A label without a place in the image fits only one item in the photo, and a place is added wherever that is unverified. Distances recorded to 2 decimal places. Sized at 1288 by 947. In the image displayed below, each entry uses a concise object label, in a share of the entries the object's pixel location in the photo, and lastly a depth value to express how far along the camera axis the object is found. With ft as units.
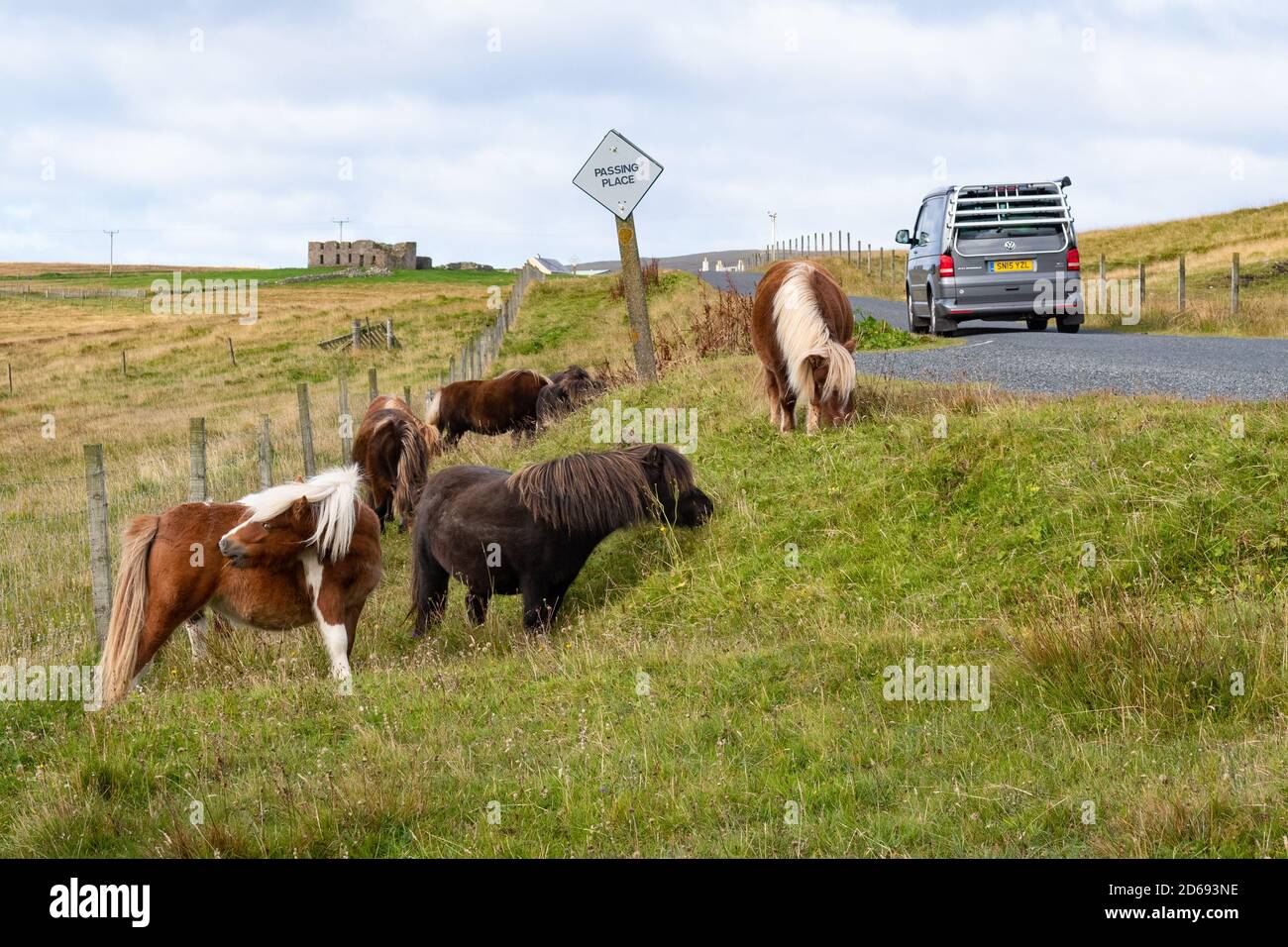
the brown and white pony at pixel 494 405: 56.59
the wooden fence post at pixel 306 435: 50.21
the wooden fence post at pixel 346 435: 55.98
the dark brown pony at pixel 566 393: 53.21
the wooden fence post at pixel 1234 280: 81.05
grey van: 57.98
